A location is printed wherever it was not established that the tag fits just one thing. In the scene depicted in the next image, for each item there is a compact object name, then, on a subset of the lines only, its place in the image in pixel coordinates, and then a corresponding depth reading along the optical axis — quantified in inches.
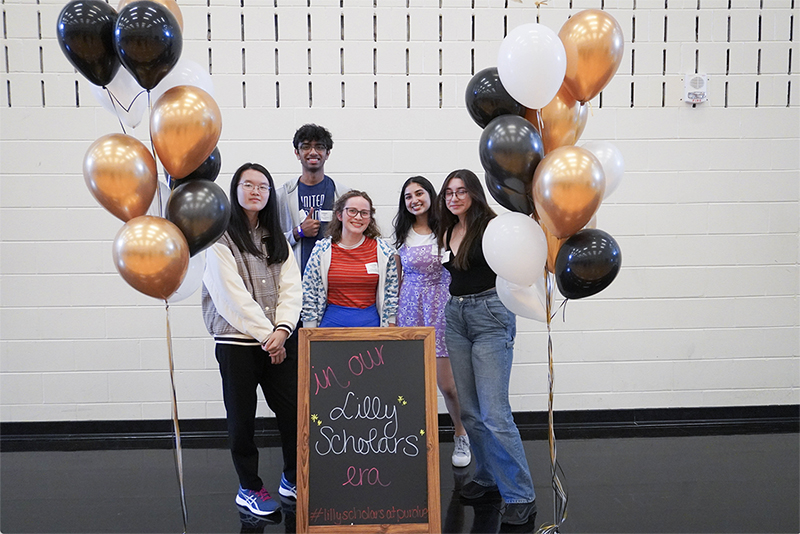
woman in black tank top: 96.7
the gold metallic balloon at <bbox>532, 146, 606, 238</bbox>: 66.5
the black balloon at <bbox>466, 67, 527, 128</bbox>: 75.4
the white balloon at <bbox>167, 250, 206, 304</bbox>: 77.7
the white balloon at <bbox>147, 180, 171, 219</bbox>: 76.5
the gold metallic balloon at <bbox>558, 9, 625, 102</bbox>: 70.1
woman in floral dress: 114.0
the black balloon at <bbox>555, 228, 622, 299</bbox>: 67.9
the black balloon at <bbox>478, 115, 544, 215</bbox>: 69.9
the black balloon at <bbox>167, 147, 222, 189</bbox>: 76.0
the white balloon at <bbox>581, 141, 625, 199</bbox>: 77.0
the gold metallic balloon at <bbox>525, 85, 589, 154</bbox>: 75.3
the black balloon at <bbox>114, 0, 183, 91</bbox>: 64.3
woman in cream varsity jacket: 95.0
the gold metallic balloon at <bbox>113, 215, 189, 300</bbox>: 65.3
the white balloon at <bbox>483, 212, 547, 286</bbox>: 73.8
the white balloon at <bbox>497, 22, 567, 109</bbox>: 68.4
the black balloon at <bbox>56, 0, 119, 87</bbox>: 66.1
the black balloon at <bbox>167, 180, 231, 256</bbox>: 69.8
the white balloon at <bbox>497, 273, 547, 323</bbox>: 81.5
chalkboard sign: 82.9
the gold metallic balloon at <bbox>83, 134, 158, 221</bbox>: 67.1
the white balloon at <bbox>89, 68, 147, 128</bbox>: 73.9
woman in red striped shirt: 107.9
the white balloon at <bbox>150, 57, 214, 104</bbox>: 74.5
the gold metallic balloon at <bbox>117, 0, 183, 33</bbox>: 71.9
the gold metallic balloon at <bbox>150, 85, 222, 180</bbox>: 68.1
